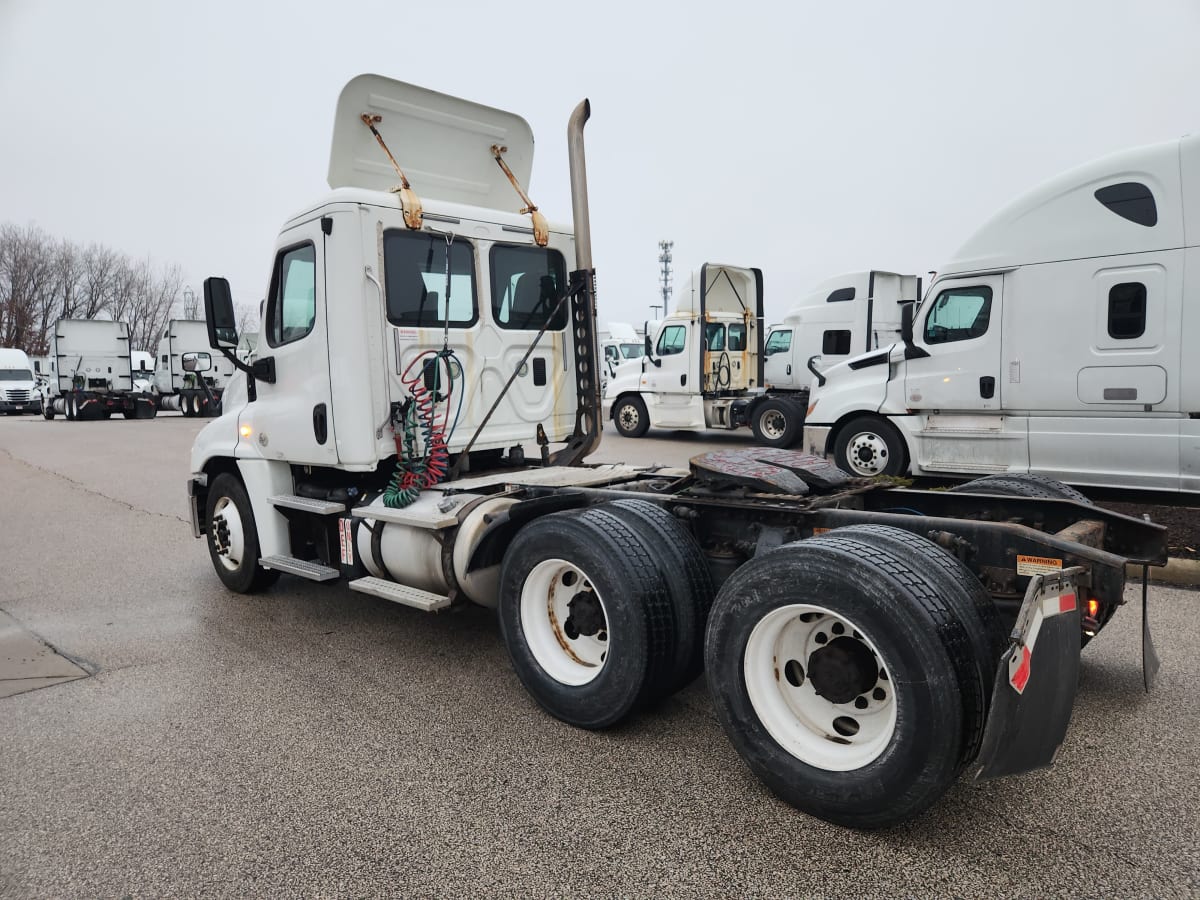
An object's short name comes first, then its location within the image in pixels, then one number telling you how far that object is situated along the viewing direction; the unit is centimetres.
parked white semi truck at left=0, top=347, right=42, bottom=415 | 3631
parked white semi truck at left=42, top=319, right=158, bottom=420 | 2914
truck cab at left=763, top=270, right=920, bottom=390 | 1542
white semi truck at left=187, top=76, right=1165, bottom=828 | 262
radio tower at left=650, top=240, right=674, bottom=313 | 6147
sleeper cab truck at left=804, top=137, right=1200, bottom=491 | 727
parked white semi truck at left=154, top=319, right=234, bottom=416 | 3122
